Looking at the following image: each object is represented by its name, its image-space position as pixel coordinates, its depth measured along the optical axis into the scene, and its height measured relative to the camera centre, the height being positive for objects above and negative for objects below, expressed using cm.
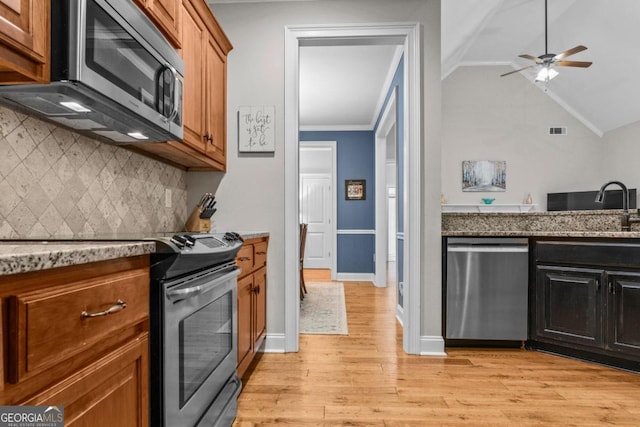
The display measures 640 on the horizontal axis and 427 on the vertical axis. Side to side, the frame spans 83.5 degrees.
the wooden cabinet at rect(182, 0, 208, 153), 202 +83
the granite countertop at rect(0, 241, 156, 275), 62 -8
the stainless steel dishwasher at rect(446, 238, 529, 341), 276 -52
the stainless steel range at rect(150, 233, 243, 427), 112 -43
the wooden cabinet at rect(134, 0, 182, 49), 159 +95
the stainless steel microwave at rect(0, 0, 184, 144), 107 +49
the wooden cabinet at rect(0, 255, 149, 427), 65 -28
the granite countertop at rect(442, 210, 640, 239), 291 -4
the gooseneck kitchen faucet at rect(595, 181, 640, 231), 271 +0
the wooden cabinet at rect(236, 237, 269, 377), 209 -55
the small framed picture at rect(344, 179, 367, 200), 655 +49
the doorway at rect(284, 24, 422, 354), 273 +45
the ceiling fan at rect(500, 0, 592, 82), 463 +205
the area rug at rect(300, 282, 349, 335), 333 -106
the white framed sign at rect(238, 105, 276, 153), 279 +67
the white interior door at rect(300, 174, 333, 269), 783 +0
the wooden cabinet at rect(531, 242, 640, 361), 237 -57
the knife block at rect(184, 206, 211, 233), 249 -5
